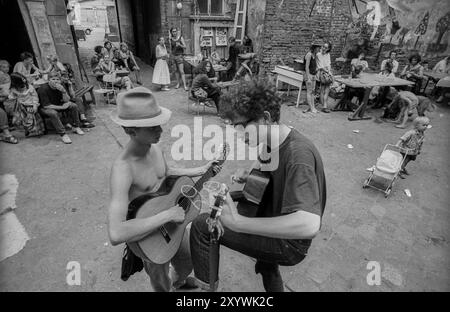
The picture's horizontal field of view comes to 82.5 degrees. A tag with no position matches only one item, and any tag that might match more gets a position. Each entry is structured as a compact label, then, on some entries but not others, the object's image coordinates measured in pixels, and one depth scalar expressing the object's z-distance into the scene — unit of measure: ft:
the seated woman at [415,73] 30.42
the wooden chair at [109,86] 26.78
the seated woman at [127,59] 31.59
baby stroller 14.49
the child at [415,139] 15.00
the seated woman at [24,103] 18.04
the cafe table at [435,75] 31.58
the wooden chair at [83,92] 21.25
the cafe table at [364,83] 25.29
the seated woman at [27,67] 23.17
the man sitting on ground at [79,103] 20.26
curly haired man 5.07
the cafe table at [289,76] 27.30
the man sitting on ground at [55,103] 18.52
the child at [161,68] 31.22
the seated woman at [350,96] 27.40
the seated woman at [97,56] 28.84
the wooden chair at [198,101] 23.96
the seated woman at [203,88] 23.44
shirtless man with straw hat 5.89
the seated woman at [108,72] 27.50
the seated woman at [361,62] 32.11
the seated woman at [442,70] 32.22
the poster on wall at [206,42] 38.71
